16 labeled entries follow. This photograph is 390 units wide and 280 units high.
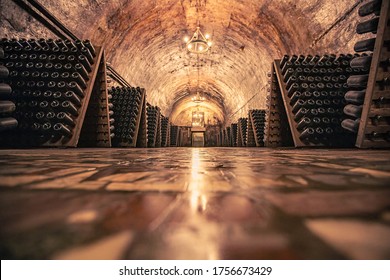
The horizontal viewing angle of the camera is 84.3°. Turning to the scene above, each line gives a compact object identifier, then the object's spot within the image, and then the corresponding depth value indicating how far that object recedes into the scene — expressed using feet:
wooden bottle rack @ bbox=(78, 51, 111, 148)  10.50
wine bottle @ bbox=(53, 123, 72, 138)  8.27
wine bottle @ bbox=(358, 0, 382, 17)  6.45
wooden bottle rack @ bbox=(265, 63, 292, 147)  11.01
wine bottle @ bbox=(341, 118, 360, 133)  7.39
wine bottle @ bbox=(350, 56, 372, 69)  6.91
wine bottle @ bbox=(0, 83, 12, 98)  7.32
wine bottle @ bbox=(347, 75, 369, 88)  7.05
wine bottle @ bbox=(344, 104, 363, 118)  7.23
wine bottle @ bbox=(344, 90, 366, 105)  7.11
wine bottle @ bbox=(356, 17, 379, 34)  6.75
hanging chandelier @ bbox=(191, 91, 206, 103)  52.80
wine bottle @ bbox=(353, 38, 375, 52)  6.86
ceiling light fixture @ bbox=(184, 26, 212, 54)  21.46
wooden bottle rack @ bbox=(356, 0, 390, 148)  6.44
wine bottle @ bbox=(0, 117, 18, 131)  7.27
